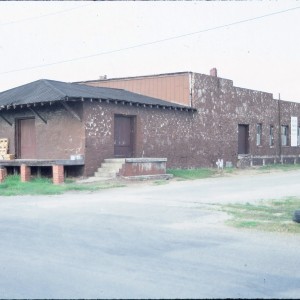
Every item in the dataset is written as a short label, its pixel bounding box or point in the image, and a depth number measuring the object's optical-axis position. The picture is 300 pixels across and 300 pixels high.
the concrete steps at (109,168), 19.26
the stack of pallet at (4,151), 22.64
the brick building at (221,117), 25.62
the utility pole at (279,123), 33.88
